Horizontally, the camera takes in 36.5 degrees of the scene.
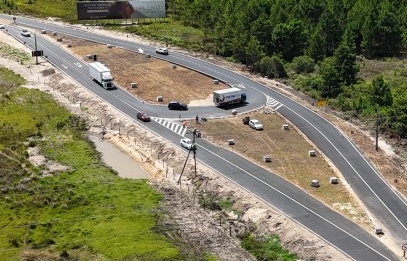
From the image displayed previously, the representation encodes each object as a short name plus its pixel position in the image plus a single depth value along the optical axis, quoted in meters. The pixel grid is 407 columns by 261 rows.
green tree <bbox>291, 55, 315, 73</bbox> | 152.86
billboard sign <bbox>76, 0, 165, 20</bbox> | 193.12
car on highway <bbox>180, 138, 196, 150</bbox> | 103.97
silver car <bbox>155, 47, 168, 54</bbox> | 163.25
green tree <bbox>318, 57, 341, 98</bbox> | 135.00
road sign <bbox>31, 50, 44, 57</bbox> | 155.25
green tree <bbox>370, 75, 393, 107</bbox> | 124.06
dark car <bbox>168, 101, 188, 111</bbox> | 123.25
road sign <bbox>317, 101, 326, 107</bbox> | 126.04
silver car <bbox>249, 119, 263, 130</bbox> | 113.85
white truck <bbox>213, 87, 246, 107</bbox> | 124.50
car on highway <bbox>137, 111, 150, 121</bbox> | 117.37
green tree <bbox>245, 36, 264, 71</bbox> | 150.38
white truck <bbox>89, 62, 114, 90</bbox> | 136.26
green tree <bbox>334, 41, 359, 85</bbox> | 139.00
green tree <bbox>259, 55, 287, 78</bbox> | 148.50
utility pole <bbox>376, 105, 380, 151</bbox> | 103.34
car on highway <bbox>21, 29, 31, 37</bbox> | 177.50
